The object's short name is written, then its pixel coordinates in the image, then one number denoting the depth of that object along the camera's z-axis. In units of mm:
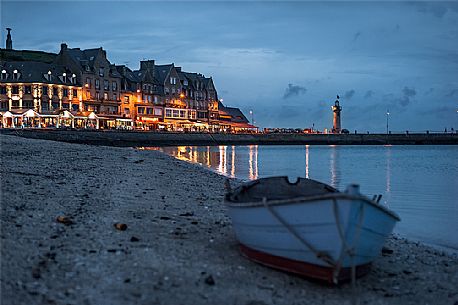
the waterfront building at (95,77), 90500
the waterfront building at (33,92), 81394
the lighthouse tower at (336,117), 121594
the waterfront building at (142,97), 101625
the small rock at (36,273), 6969
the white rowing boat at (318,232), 7262
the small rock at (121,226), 9945
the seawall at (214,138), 67031
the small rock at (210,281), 7535
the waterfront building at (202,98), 119812
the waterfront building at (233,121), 132125
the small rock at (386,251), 10777
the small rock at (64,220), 9844
